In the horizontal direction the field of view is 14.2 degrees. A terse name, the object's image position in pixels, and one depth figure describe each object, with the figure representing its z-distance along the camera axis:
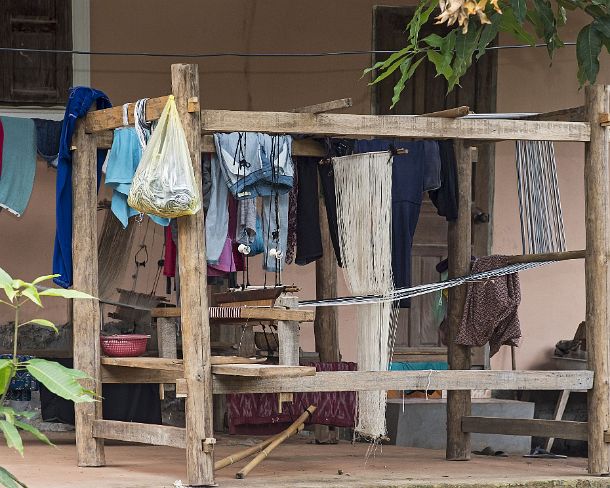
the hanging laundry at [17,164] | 16.41
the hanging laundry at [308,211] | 15.72
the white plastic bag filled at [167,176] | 13.00
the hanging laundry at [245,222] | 15.11
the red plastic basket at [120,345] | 15.44
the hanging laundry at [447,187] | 16.27
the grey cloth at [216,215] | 14.58
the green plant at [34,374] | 7.04
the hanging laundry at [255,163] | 14.43
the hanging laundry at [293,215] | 15.80
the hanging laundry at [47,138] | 16.65
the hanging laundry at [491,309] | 16.50
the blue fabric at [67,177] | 14.90
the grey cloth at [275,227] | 15.22
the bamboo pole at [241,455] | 14.41
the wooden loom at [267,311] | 13.46
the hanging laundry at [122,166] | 14.65
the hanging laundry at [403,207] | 15.50
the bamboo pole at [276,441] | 14.34
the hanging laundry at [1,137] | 16.41
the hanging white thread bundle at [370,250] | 14.72
